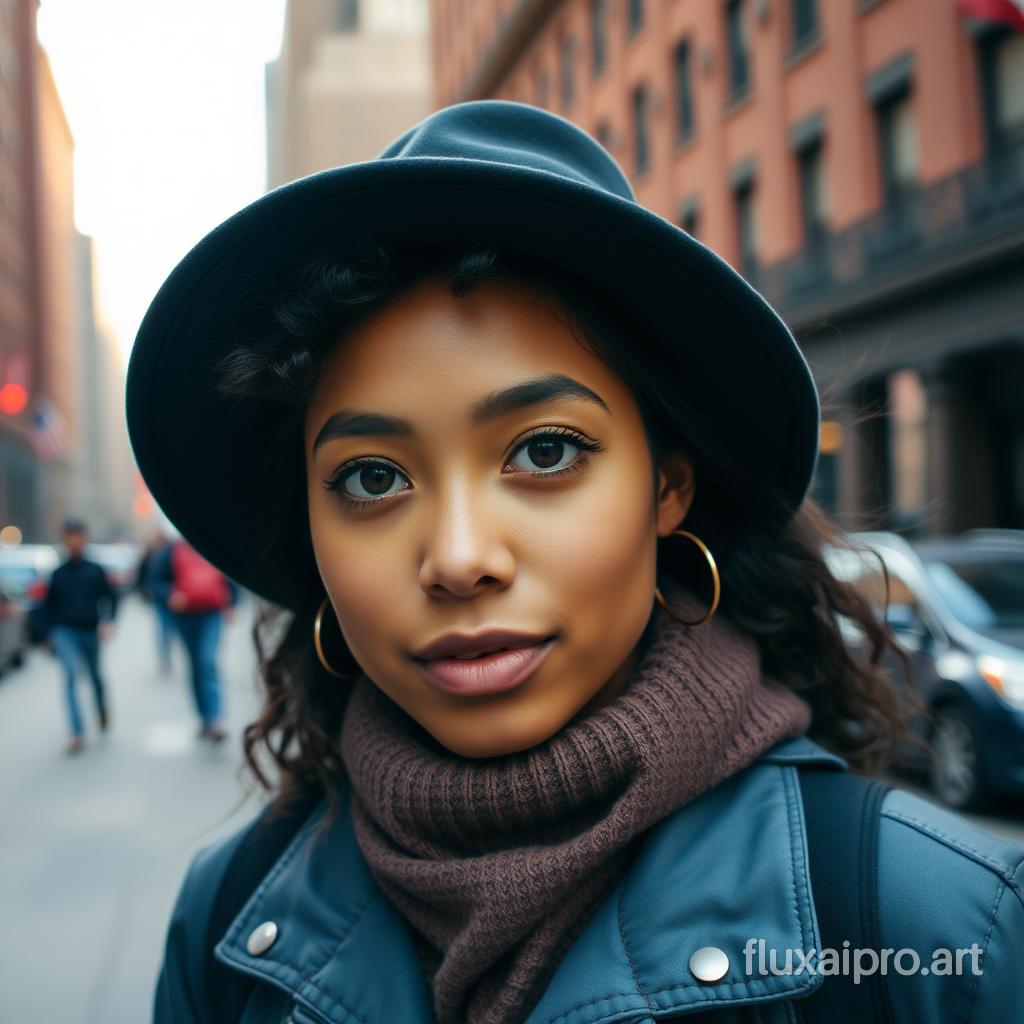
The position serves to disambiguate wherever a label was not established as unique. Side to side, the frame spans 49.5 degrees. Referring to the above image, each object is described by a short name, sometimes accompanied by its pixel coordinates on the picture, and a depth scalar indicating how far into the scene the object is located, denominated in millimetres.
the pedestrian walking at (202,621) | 9078
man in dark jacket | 9688
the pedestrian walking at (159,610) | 13750
